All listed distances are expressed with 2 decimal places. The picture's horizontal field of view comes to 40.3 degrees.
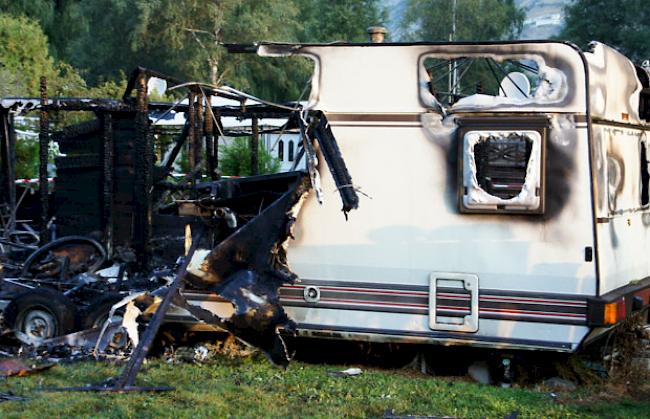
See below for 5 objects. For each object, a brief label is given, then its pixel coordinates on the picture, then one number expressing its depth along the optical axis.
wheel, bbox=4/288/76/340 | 8.58
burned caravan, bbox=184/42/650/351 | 7.02
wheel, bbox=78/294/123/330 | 8.56
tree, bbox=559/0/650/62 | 41.91
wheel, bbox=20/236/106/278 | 9.83
